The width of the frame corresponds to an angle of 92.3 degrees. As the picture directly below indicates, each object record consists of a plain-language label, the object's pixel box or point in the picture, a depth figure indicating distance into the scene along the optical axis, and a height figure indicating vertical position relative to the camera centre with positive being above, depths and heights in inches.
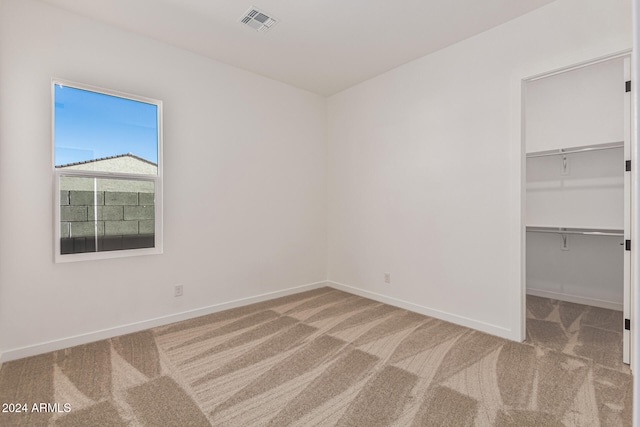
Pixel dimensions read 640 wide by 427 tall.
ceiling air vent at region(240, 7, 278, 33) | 104.3 +68.2
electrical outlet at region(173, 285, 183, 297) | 127.3 -32.3
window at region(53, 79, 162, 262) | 103.0 +14.6
